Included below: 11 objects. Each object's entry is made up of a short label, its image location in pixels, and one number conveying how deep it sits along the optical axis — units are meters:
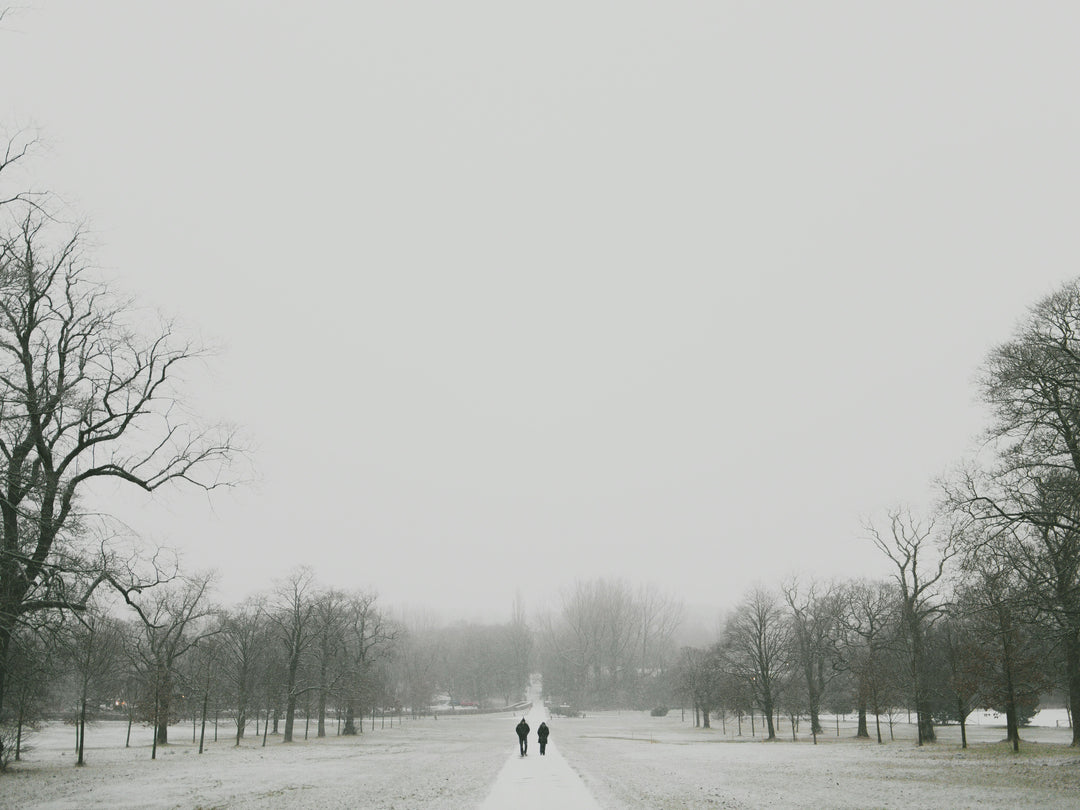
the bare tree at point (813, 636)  57.22
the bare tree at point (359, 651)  62.22
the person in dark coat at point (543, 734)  35.71
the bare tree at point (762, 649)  55.50
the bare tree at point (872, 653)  46.44
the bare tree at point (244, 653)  55.69
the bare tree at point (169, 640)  42.38
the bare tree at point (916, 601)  42.38
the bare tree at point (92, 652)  22.80
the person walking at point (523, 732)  36.00
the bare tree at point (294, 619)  55.81
